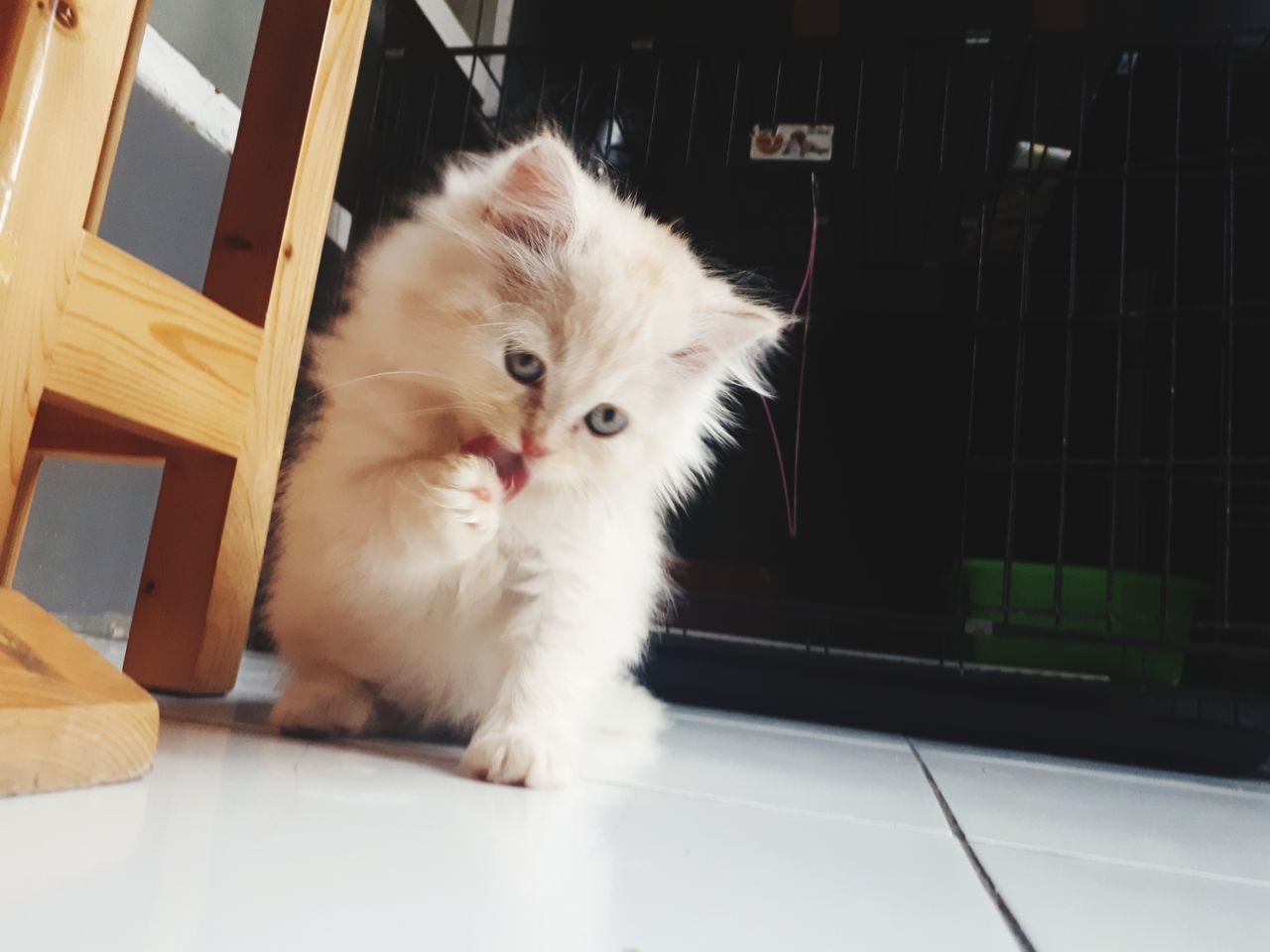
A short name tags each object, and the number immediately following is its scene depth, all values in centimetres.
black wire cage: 45
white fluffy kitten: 26
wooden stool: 19
